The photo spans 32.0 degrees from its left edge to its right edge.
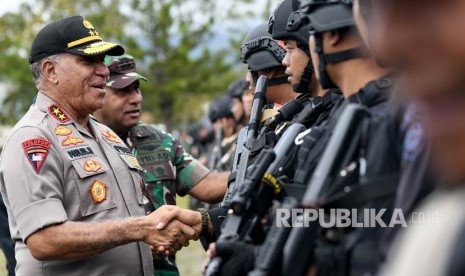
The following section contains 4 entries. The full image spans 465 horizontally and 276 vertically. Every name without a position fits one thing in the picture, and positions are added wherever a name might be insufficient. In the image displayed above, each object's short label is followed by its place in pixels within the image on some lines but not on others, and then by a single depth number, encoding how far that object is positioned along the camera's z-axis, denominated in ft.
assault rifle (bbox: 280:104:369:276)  9.29
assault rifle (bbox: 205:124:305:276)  11.00
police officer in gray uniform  14.40
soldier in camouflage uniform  19.16
